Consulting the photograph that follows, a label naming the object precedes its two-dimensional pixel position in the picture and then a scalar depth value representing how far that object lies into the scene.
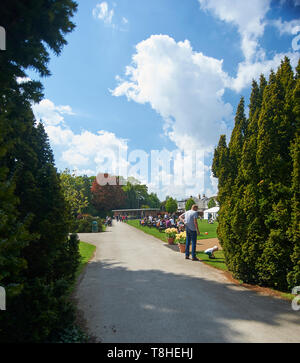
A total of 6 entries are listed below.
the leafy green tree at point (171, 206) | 63.78
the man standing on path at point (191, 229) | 8.09
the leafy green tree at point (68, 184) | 23.33
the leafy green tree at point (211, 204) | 72.78
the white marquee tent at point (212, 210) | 47.00
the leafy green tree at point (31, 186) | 2.69
